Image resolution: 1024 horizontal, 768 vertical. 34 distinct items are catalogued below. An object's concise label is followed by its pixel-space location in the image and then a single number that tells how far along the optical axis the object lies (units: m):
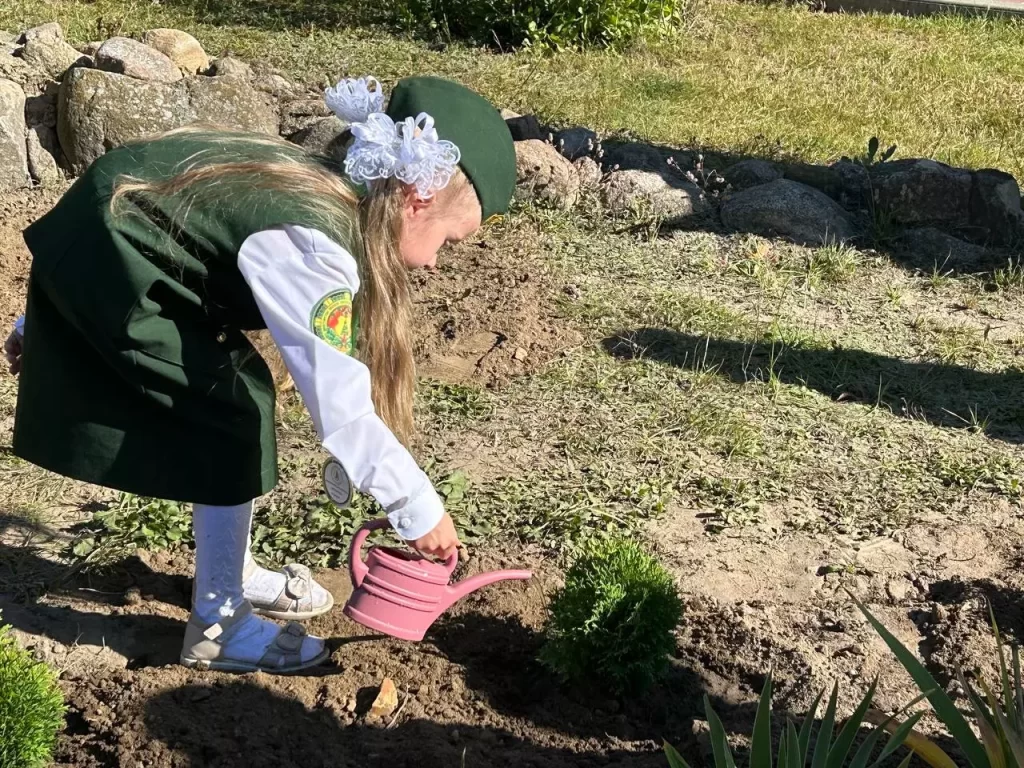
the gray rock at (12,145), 5.40
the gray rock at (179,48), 6.57
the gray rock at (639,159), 6.07
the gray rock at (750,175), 6.09
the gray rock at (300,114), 5.86
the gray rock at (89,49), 6.58
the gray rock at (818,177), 6.07
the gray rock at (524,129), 6.11
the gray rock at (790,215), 5.59
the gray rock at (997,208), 5.77
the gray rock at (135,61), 5.97
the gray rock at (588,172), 5.78
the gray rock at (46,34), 6.41
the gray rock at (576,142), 6.06
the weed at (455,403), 4.09
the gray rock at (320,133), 5.61
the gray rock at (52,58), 6.04
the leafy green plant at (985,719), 2.03
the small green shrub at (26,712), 2.19
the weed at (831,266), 5.27
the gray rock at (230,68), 6.23
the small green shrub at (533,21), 8.32
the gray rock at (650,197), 5.68
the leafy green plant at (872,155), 6.12
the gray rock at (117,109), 5.46
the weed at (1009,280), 5.31
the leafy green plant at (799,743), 1.94
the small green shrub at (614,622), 2.65
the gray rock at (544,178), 5.62
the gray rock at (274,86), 6.13
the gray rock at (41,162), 5.52
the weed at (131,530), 3.23
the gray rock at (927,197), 5.81
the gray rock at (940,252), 5.53
